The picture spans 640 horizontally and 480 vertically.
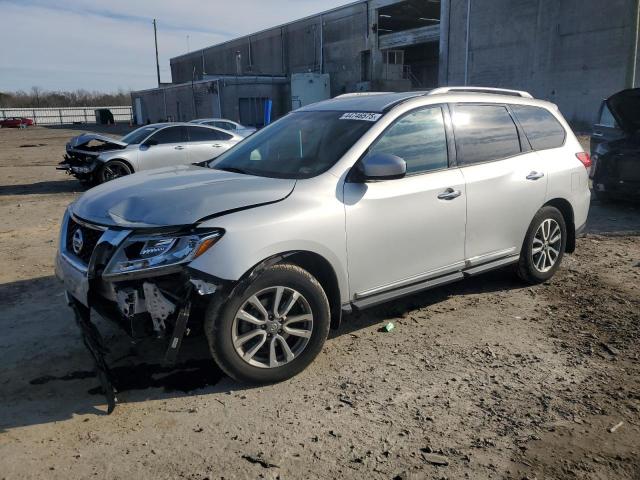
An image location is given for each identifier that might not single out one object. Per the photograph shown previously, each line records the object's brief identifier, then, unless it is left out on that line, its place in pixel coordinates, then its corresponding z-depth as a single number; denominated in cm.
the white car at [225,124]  1623
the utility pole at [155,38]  6960
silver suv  319
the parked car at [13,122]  6438
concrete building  2814
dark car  857
